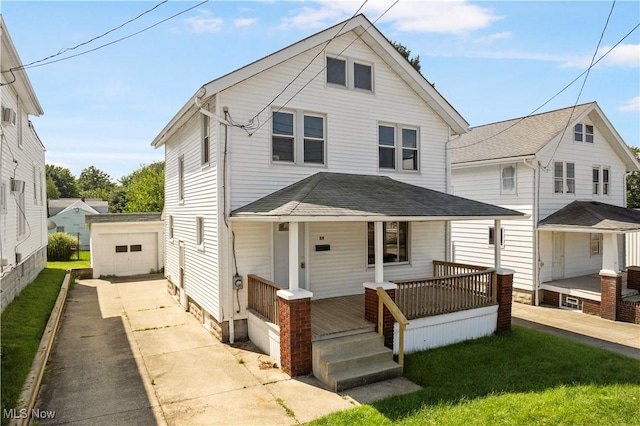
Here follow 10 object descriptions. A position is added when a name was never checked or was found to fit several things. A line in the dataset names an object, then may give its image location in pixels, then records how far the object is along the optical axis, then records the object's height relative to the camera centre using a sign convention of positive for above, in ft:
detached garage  60.80 -5.65
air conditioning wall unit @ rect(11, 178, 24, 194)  31.86 +1.96
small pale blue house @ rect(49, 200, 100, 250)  131.54 -4.59
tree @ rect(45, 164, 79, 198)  280.92 +21.55
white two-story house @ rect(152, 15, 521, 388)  26.84 +2.09
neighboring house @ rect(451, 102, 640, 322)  45.54 +1.21
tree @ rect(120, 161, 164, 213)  136.36 +5.10
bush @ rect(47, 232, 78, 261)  83.44 -8.34
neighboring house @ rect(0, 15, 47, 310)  27.61 +3.04
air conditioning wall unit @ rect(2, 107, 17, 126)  26.99 +6.60
